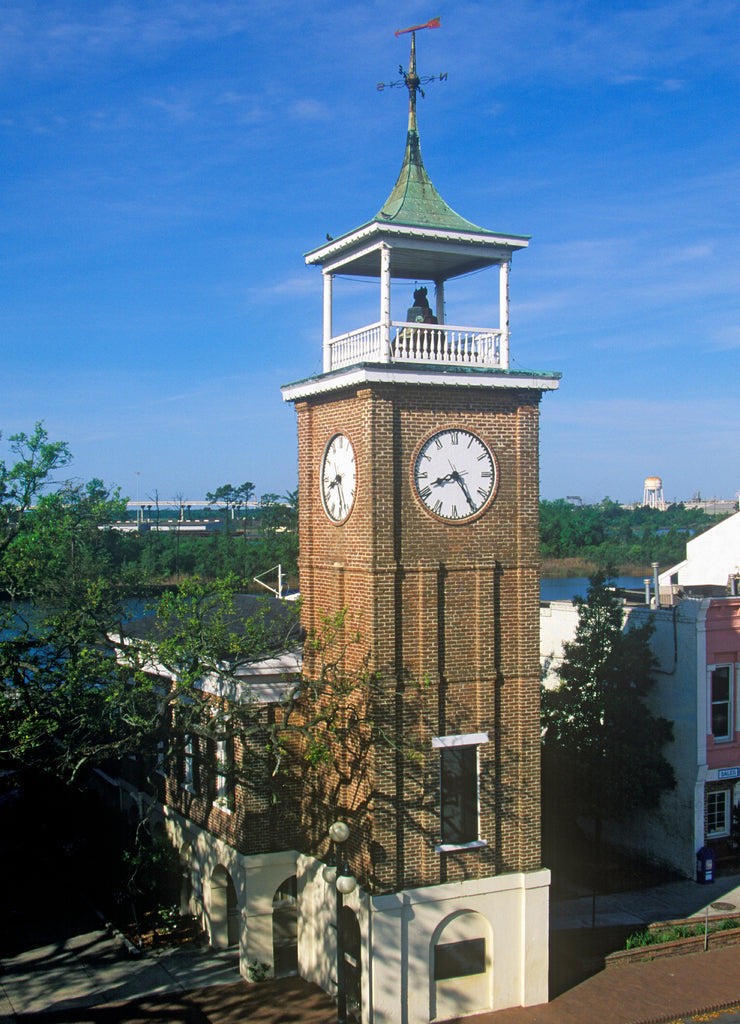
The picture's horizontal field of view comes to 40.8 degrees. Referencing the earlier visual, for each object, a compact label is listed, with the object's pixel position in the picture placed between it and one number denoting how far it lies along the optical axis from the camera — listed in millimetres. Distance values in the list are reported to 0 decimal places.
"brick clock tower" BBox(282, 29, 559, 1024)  18078
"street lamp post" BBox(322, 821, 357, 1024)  17219
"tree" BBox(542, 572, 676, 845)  25719
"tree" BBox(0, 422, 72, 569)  27656
